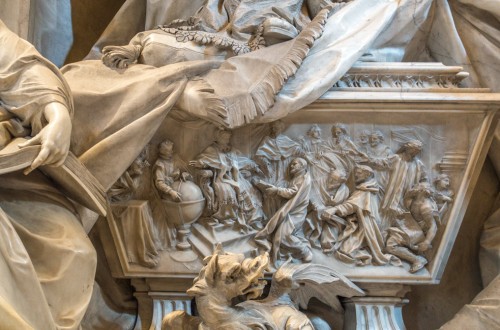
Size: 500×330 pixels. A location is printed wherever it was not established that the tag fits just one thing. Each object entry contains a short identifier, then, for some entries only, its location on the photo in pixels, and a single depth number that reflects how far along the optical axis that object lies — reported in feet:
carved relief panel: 11.12
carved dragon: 9.62
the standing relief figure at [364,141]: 11.60
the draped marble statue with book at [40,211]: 8.91
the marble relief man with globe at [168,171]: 10.98
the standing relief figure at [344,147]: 11.56
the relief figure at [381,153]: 11.63
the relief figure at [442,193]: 11.63
